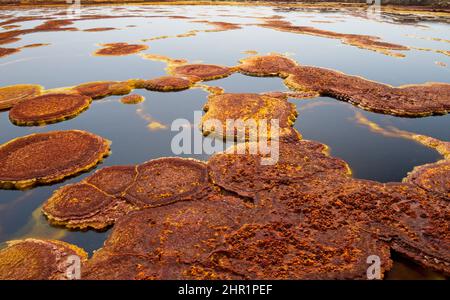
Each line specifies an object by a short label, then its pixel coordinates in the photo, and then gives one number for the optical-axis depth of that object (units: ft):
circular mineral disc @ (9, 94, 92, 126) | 98.22
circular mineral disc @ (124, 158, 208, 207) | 62.22
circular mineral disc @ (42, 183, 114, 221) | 58.34
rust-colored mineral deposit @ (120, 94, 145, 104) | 114.11
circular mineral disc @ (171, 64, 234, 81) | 138.31
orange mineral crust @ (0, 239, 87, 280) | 45.73
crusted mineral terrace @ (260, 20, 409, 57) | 186.39
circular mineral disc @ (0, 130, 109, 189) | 69.77
